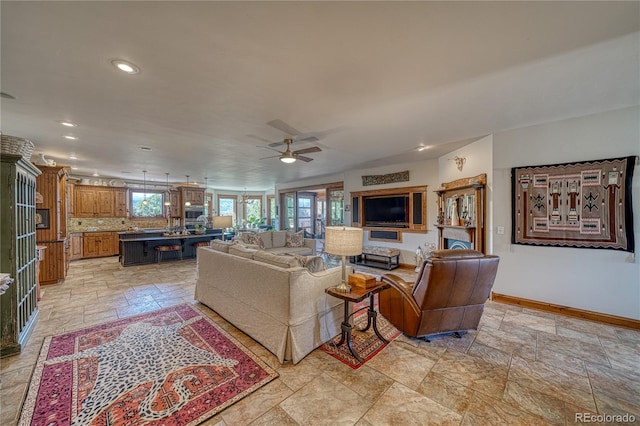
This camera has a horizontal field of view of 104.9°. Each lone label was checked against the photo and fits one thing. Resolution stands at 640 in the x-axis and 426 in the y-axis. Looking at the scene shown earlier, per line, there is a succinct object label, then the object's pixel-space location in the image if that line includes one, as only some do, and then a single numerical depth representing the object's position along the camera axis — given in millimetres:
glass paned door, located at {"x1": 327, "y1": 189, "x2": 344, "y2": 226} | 8529
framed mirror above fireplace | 4125
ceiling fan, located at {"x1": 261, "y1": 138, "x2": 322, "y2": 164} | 3757
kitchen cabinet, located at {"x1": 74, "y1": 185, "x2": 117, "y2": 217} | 7809
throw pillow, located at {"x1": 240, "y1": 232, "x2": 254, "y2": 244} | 6405
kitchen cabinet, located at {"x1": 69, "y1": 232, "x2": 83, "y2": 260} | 7312
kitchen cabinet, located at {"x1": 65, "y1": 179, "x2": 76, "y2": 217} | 7451
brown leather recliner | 2465
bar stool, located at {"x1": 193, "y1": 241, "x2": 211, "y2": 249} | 7596
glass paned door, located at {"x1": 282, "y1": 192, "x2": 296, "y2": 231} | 10453
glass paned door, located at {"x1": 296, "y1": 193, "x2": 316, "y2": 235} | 10461
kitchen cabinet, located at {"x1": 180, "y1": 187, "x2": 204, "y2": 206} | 9070
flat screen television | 6422
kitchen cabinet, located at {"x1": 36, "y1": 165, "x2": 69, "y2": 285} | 4652
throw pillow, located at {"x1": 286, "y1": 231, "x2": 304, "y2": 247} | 6738
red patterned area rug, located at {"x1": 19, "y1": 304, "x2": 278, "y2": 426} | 1768
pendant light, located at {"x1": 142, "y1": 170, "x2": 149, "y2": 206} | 9209
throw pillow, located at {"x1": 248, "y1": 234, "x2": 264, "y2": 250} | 6332
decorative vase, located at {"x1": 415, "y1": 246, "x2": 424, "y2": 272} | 5693
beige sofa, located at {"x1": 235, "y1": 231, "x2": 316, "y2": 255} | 6387
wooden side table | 2378
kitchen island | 6555
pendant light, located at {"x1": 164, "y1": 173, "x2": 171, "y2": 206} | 9253
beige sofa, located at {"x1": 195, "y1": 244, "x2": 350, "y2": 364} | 2367
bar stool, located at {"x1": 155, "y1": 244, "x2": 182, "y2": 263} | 6668
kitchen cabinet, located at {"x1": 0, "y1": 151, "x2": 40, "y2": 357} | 2441
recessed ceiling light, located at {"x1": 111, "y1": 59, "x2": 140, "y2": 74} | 2084
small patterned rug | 2454
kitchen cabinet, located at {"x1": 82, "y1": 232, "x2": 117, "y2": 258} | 7641
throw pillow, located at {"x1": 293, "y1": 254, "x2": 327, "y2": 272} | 2771
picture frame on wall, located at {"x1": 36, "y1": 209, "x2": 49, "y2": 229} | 4609
